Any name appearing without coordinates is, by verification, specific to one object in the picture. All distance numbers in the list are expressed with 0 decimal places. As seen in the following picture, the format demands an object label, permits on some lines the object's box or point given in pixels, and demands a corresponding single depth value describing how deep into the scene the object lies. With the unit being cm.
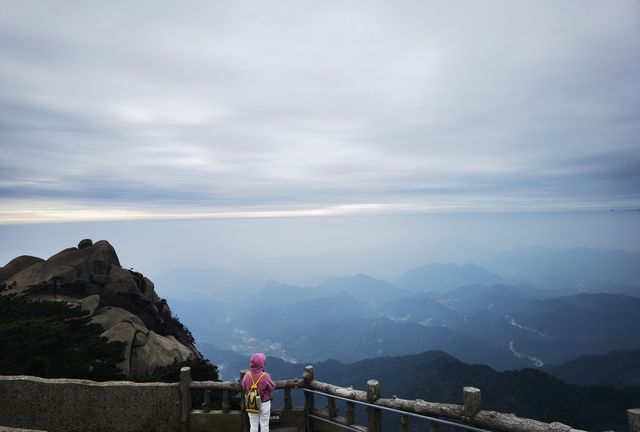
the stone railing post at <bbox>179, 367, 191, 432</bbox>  910
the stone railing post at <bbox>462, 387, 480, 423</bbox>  643
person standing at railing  786
